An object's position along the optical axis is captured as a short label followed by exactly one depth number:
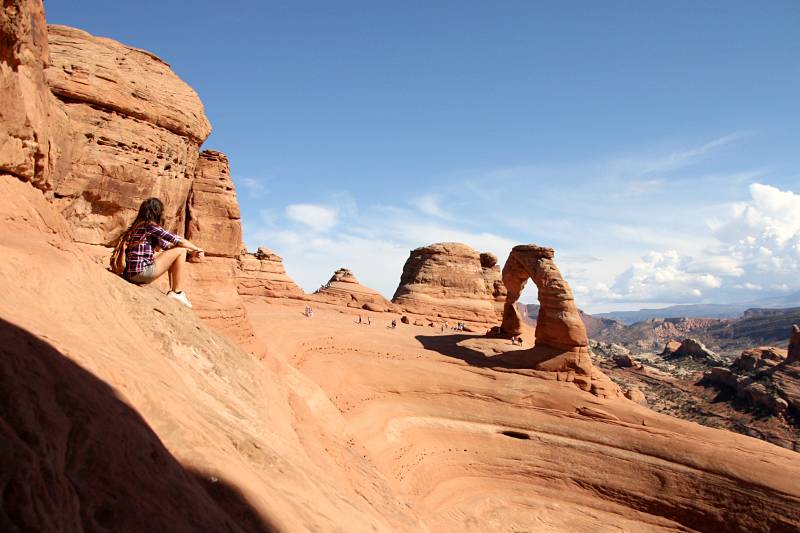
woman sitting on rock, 6.21
